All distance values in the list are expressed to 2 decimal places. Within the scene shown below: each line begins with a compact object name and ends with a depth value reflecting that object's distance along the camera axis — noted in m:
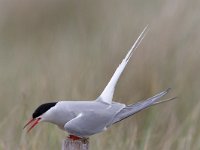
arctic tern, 8.26
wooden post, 7.51
